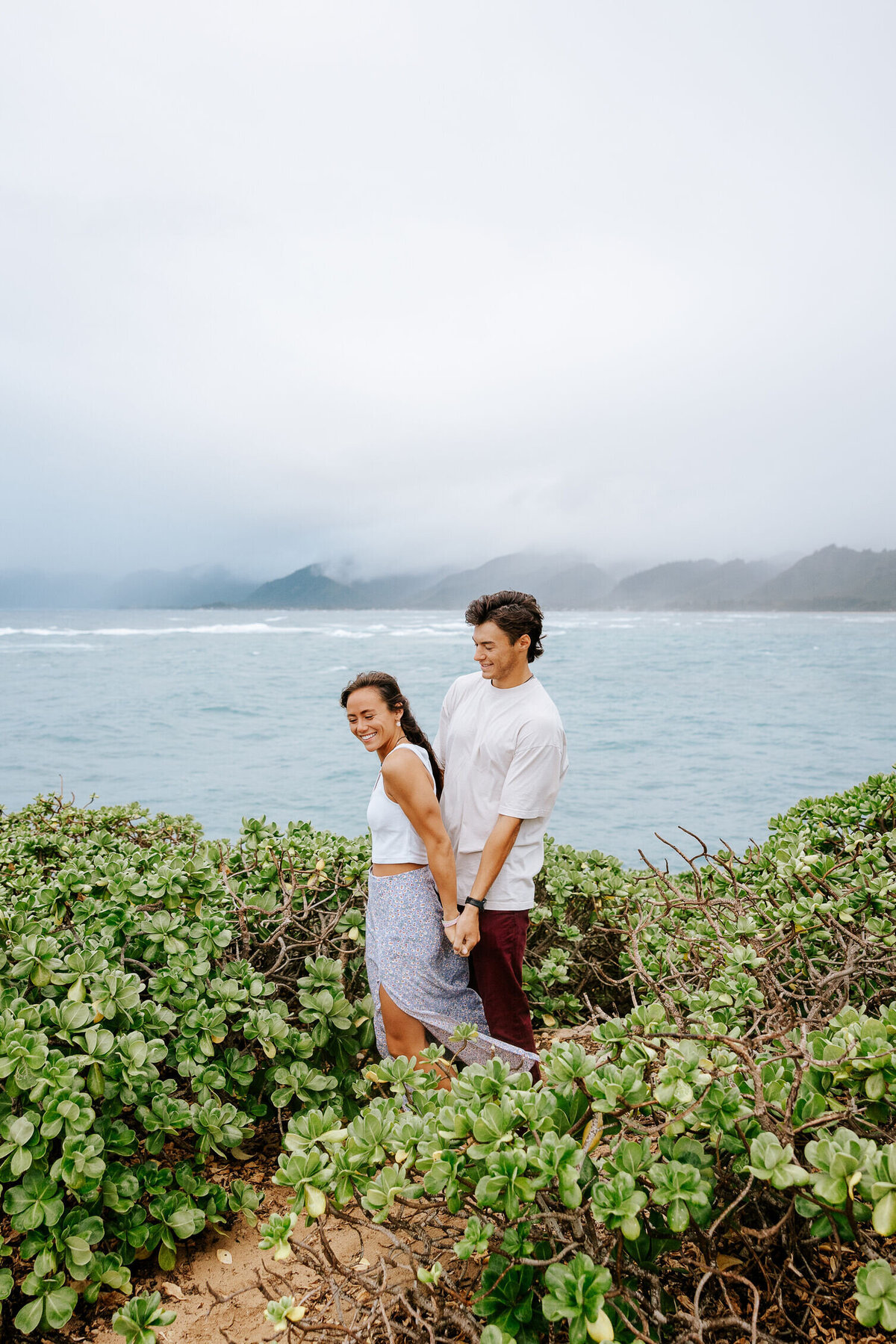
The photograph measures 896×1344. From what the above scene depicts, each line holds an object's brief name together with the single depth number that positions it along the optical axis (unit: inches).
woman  131.6
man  133.2
